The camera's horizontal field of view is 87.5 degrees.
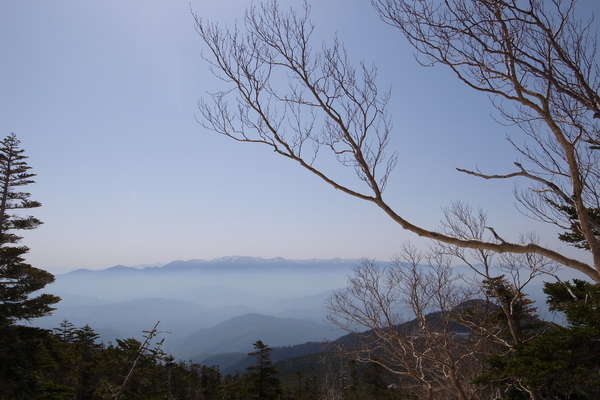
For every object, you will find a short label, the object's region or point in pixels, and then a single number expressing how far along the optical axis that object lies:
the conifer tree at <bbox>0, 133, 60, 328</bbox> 9.35
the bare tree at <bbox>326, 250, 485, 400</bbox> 6.97
